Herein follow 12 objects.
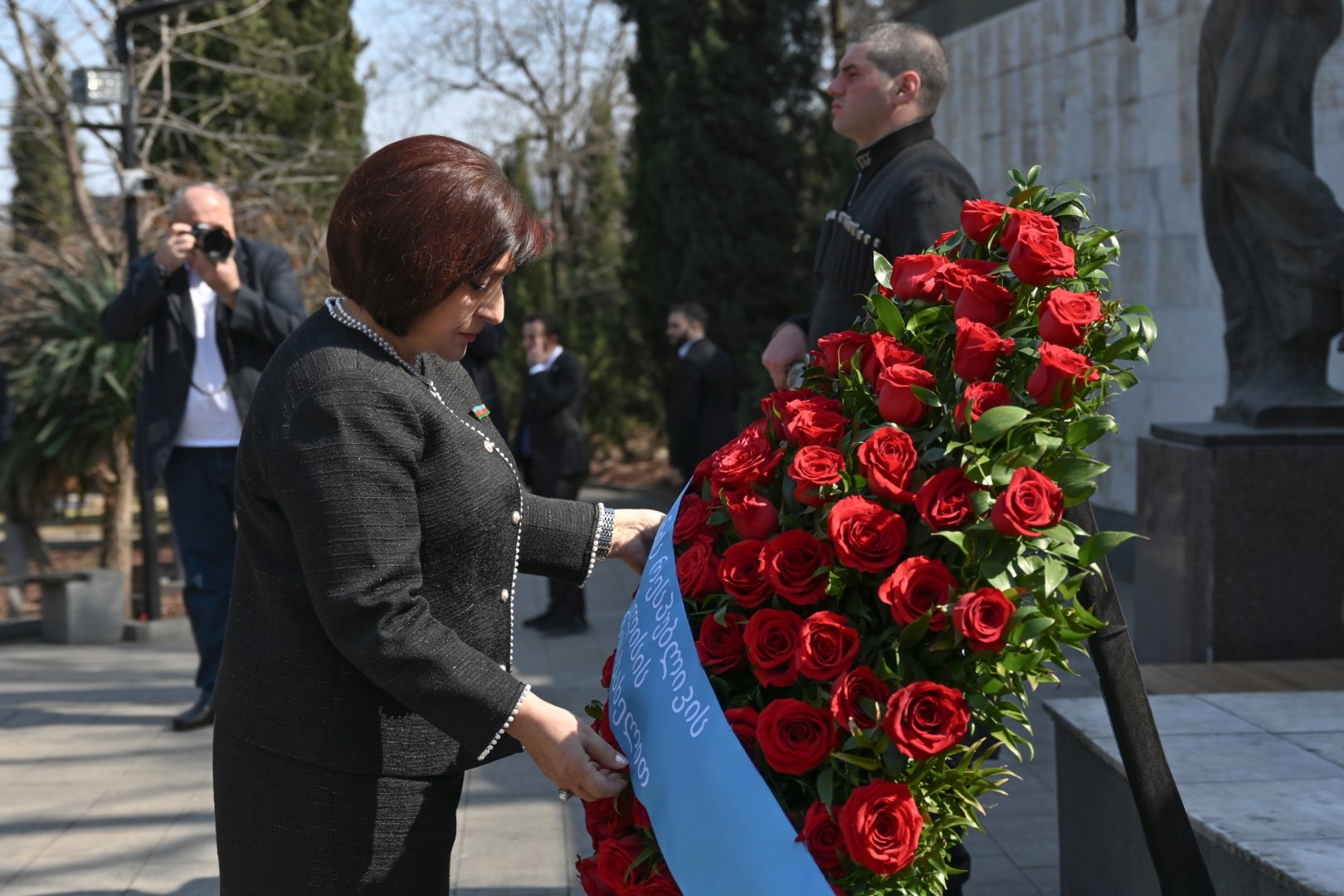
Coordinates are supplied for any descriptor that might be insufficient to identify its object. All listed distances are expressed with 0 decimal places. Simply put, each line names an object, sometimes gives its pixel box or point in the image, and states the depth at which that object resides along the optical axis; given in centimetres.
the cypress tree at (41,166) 1098
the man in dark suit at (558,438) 870
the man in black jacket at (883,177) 363
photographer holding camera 585
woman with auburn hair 209
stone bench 853
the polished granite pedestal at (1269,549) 559
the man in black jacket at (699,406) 962
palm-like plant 970
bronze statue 575
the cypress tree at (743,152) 1482
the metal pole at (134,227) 855
